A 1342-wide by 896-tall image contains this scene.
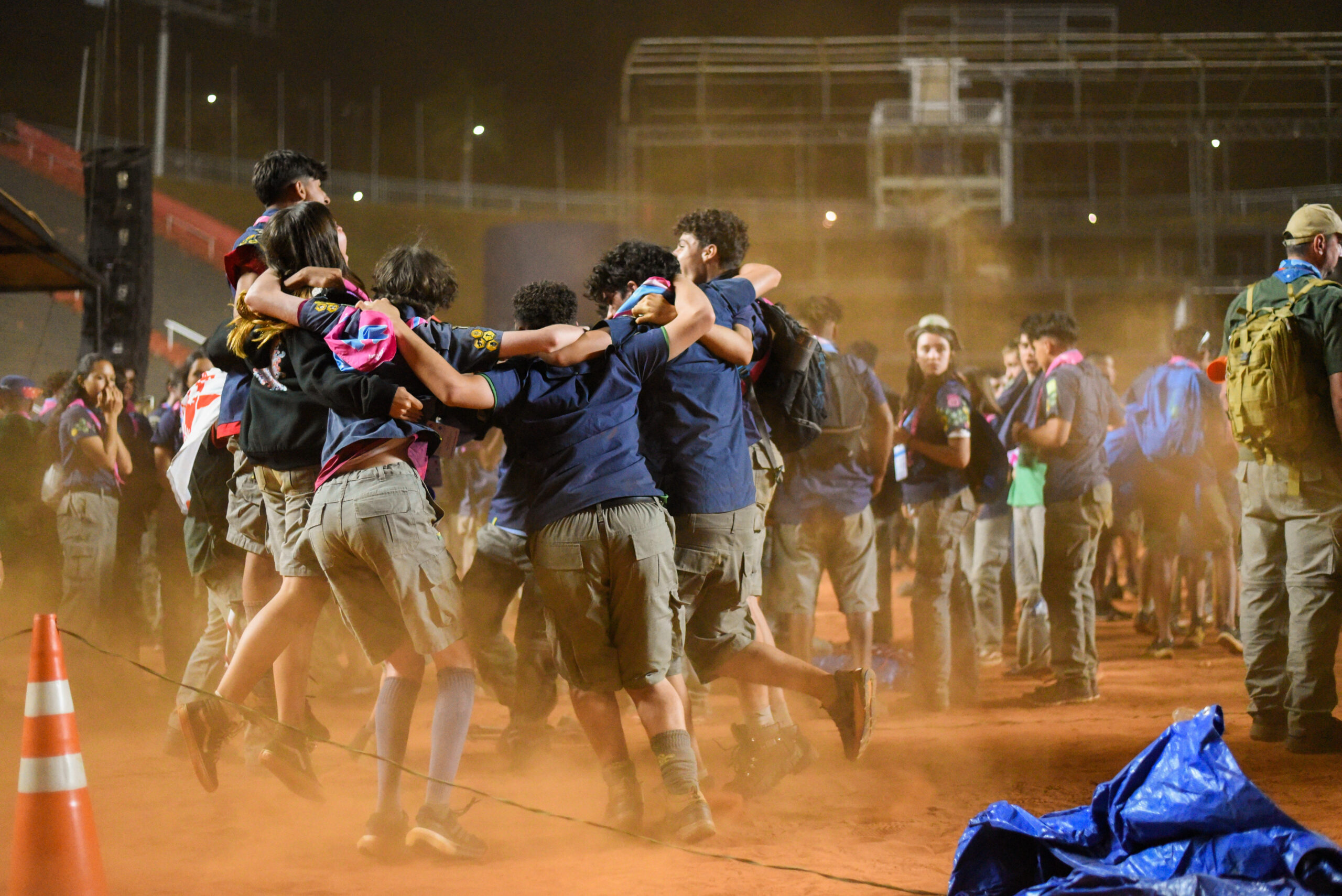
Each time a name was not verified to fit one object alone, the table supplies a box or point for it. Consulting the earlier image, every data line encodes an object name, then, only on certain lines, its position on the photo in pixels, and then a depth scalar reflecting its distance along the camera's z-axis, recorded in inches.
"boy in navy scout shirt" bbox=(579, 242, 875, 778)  278.8
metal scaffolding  1418.6
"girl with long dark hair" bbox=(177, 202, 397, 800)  250.5
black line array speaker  779.4
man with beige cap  320.5
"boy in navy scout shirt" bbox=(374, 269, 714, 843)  247.3
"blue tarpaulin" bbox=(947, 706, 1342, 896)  169.8
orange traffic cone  198.4
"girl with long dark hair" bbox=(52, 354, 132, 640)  458.3
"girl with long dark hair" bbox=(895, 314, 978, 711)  409.1
